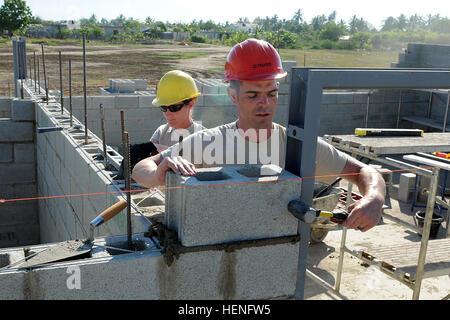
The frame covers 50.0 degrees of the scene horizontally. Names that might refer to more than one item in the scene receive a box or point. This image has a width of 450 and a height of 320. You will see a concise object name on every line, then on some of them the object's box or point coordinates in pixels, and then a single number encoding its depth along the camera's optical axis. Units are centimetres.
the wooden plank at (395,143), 650
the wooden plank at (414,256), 510
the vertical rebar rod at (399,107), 1553
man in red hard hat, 285
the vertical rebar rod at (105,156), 514
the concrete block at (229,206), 231
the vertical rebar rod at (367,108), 1469
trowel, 230
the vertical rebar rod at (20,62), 1352
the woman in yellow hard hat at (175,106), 418
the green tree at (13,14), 6294
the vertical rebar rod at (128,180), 257
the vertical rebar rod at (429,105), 1573
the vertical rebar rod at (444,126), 1313
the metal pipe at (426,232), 486
